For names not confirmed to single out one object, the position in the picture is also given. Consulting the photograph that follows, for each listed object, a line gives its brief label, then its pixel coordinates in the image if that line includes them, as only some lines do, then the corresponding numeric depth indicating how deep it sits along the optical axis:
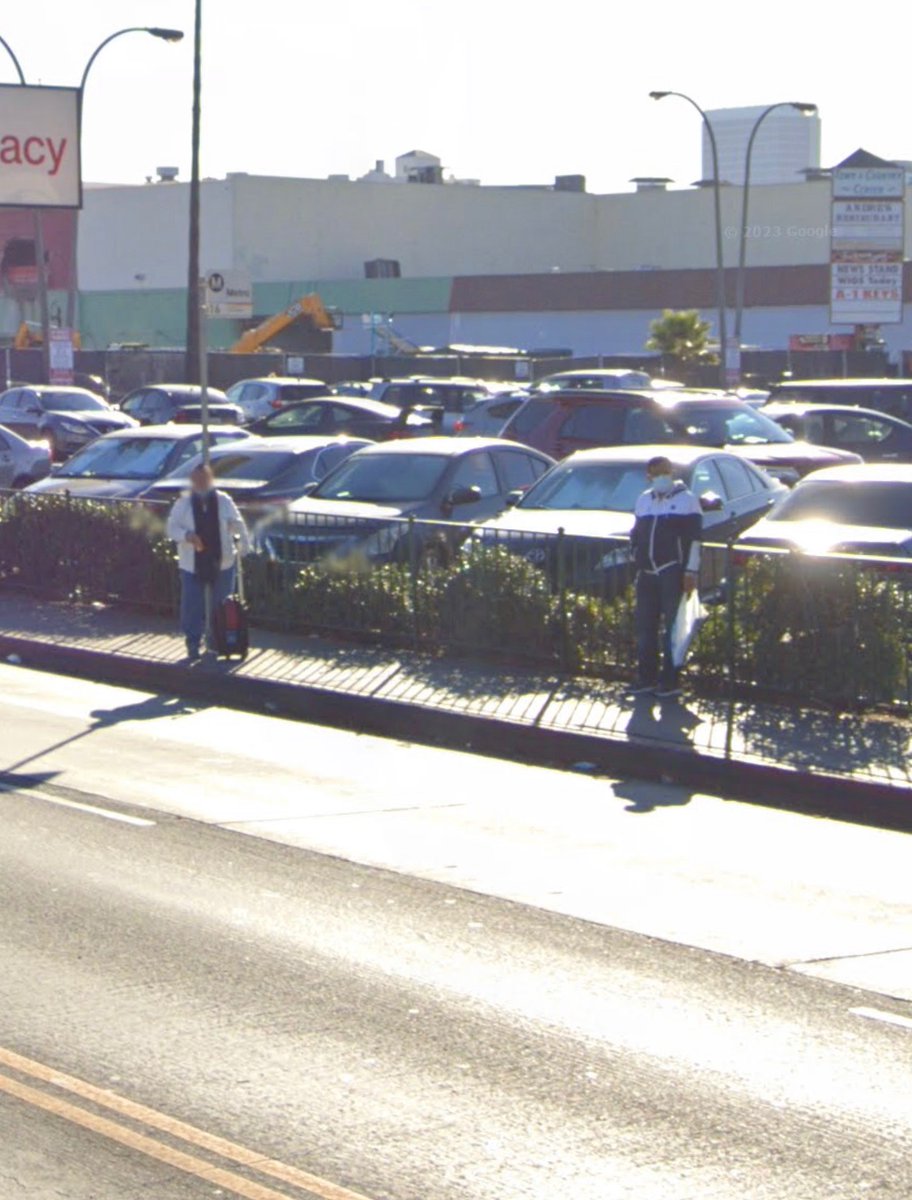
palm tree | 60.44
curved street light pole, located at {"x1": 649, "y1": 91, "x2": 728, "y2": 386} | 49.19
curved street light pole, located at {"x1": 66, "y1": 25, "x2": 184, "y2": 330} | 38.66
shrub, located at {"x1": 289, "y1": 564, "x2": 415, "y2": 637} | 16.16
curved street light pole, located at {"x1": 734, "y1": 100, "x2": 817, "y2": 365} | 50.78
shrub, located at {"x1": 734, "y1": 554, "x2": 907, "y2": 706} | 12.72
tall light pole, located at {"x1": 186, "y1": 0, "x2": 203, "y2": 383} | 38.28
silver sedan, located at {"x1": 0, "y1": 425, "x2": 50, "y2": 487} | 27.83
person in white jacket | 15.69
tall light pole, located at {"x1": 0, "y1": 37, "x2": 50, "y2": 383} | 42.36
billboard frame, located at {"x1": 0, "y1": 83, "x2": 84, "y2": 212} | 32.38
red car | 21.98
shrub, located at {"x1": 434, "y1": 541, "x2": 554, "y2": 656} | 14.97
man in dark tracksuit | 13.34
